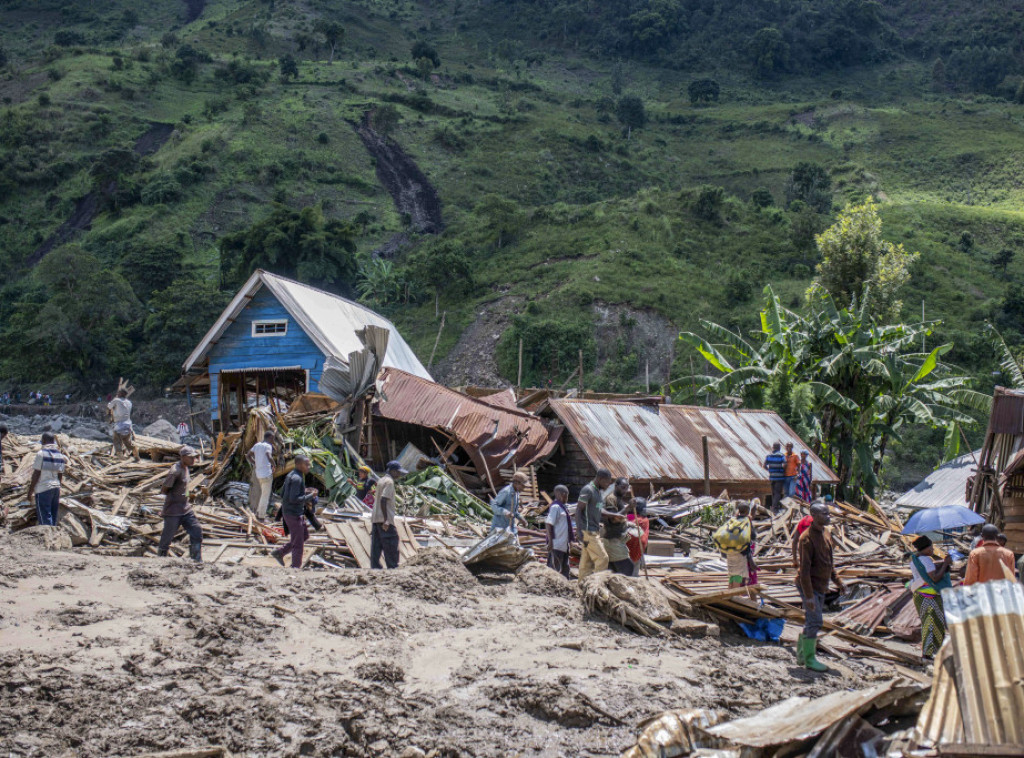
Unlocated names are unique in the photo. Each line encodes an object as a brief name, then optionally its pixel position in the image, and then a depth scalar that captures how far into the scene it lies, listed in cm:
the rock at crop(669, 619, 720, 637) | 881
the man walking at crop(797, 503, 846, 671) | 814
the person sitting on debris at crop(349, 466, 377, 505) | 1478
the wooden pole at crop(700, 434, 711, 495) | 1812
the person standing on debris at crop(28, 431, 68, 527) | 1151
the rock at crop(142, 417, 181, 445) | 2448
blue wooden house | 2103
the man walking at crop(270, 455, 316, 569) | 1068
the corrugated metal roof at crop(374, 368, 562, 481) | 1681
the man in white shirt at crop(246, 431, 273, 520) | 1315
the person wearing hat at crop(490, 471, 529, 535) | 1168
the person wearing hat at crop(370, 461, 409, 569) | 1056
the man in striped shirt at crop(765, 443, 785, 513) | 1739
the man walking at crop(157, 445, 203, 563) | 1051
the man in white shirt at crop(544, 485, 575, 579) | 1130
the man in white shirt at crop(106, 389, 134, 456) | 1694
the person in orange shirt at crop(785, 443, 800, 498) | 1789
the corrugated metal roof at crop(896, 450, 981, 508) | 2597
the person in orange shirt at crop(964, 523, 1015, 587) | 784
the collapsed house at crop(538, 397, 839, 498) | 1756
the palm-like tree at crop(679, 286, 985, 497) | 2225
